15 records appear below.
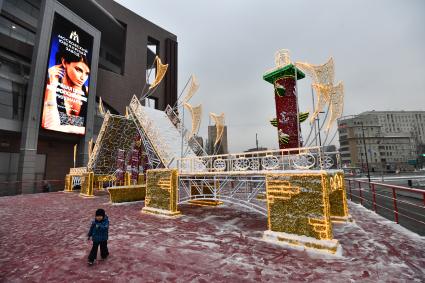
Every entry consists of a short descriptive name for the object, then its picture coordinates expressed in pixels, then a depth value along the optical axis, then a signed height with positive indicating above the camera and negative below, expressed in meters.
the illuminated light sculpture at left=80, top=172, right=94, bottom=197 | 18.39 -1.16
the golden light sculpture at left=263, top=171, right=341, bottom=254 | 5.70 -1.24
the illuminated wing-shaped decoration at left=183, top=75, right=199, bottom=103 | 12.53 +4.75
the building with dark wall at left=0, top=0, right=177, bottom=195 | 22.66 +12.78
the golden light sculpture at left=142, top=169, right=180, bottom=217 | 10.70 -1.16
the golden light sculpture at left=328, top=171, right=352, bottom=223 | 8.60 -1.53
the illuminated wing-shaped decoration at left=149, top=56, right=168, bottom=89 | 14.92 +6.91
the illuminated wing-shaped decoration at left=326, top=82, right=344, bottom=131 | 6.86 +2.10
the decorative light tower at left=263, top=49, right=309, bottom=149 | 11.25 +3.55
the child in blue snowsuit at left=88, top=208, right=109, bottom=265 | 5.21 -1.50
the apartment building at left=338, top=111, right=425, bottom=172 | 85.62 +7.90
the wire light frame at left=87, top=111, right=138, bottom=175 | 16.21 +2.37
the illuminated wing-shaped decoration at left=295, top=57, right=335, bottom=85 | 7.20 +3.28
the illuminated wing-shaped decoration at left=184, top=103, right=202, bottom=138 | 12.91 +3.16
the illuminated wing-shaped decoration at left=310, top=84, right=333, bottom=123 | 7.09 +2.39
